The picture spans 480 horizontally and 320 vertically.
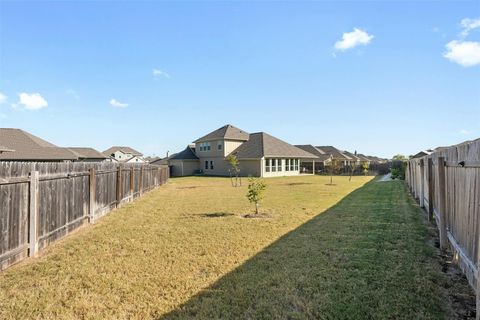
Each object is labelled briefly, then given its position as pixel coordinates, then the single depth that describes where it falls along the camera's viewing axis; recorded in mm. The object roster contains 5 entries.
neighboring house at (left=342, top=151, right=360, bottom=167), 60188
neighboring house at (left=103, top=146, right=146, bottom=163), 73812
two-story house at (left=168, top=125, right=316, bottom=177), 35225
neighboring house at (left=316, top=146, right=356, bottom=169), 52628
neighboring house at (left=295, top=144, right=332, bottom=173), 45406
